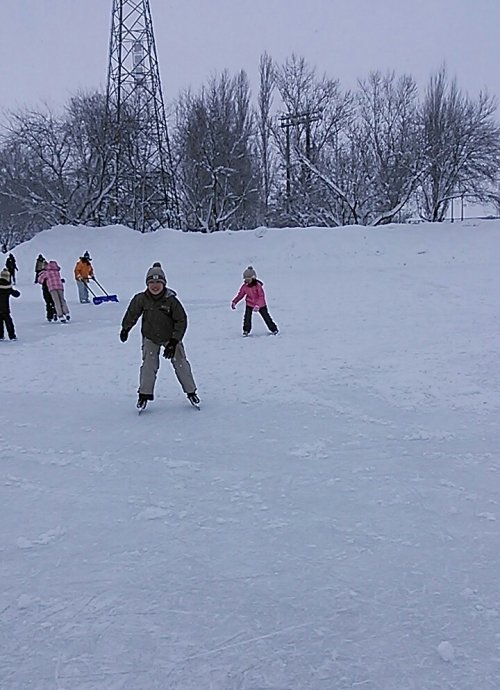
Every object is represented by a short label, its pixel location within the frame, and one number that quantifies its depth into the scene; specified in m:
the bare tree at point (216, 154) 33.12
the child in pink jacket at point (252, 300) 11.27
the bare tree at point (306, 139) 34.19
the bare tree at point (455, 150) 29.70
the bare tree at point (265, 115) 35.25
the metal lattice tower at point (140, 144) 28.92
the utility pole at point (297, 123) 34.31
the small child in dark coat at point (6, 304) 11.50
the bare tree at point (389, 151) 31.86
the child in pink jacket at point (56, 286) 13.52
